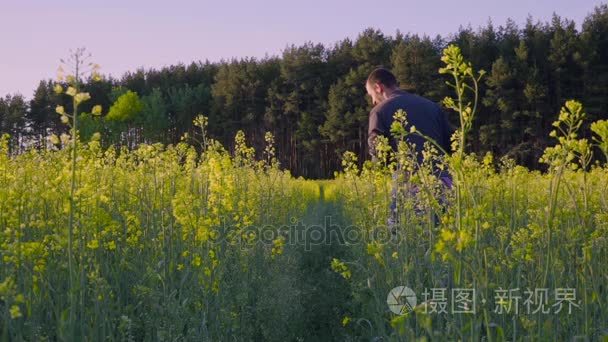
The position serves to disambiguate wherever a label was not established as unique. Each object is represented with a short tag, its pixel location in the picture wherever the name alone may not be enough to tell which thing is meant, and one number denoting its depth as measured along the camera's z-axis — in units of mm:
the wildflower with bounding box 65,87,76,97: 2479
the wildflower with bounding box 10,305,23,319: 2115
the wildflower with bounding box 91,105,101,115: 2639
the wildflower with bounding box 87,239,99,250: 3257
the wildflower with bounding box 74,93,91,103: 2355
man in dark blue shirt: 5707
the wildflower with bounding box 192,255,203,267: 3666
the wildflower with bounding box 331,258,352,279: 3289
